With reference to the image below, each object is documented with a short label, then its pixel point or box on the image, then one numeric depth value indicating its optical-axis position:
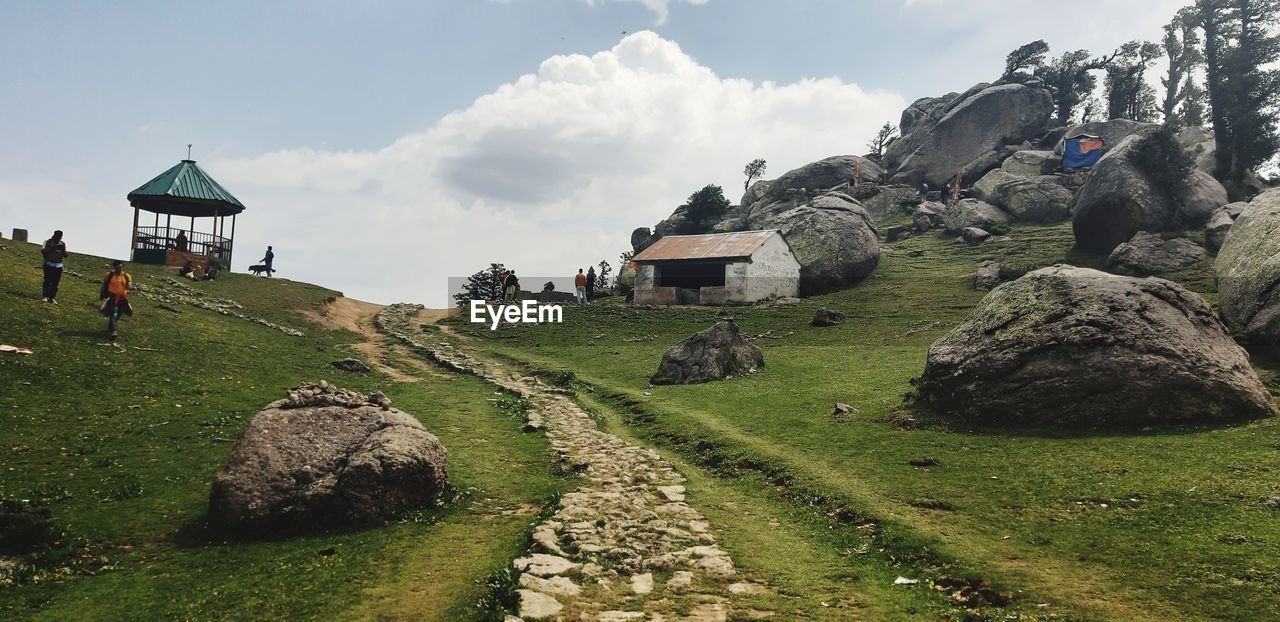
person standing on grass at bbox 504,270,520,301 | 53.25
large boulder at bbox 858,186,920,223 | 87.56
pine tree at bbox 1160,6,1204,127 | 89.38
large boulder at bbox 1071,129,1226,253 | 51.25
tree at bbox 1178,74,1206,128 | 94.38
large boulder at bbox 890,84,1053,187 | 97.75
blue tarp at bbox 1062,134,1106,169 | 76.94
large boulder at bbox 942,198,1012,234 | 67.56
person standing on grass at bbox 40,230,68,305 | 25.64
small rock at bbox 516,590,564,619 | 8.84
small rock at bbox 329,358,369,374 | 29.58
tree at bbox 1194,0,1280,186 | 56.50
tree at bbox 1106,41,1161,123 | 99.38
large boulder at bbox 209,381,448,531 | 11.82
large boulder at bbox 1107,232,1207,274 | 43.06
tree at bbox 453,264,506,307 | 65.44
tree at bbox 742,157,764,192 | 124.88
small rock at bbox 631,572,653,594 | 10.10
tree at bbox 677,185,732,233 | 97.94
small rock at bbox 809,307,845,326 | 41.69
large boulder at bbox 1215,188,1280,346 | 22.25
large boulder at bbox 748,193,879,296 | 57.00
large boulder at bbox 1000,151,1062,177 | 82.75
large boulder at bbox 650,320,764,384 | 29.67
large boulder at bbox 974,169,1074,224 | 68.69
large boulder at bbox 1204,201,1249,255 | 44.97
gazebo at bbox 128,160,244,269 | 49.62
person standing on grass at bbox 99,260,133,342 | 24.12
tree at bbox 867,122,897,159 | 124.31
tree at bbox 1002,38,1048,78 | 107.88
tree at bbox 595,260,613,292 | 87.59
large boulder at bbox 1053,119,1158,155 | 85.50
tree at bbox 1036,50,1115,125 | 105.00
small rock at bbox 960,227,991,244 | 64.00
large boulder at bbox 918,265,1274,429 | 17.39
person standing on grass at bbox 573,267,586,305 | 55.97
